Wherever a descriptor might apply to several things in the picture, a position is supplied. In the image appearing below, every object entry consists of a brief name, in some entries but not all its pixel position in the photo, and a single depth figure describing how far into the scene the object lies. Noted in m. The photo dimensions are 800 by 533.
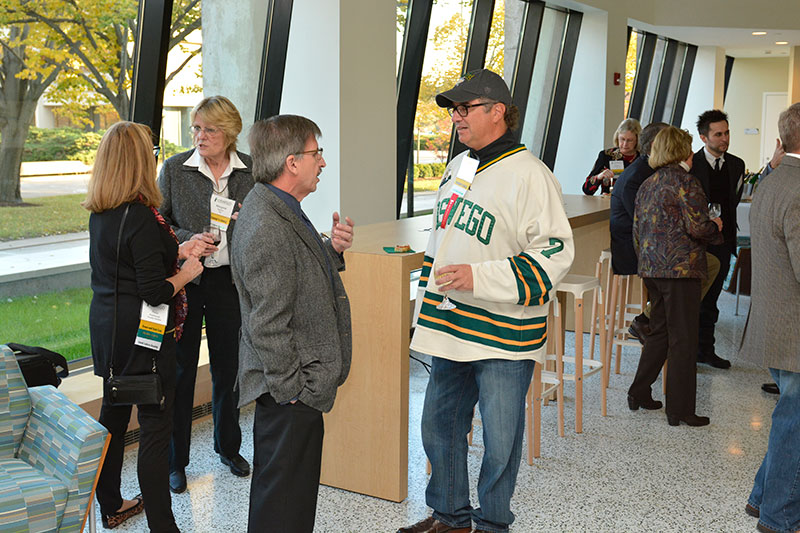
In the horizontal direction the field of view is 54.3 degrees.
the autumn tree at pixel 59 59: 3.76
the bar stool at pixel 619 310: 4.89
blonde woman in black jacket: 2.59
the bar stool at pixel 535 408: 3.72
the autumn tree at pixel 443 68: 7.02
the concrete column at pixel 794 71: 13.78
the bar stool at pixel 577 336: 3.91
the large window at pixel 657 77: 12.07
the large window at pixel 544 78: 9.30
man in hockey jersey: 2.54
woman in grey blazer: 3.29
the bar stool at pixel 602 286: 4.27
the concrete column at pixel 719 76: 14.10
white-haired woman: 5.94
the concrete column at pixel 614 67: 9.59
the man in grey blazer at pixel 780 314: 2.78
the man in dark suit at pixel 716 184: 5.14
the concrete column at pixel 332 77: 5.08
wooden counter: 3.19
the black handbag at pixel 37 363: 3.06
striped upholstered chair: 2.34
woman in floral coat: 4.02
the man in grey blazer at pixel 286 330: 2.04
